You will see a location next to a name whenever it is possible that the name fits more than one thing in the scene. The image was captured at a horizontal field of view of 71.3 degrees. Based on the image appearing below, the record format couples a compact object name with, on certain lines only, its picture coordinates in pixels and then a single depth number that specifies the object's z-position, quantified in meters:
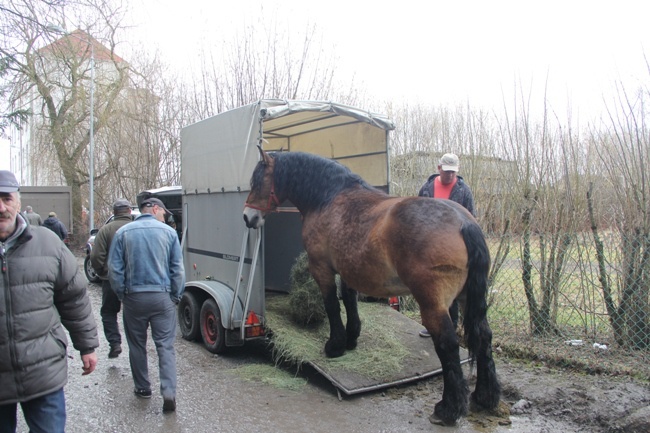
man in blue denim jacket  3.83
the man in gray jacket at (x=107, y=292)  4.95
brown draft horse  3.45
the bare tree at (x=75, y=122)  18.45
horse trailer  4.77
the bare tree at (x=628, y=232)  4.55
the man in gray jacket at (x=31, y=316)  2.11
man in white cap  4.70
